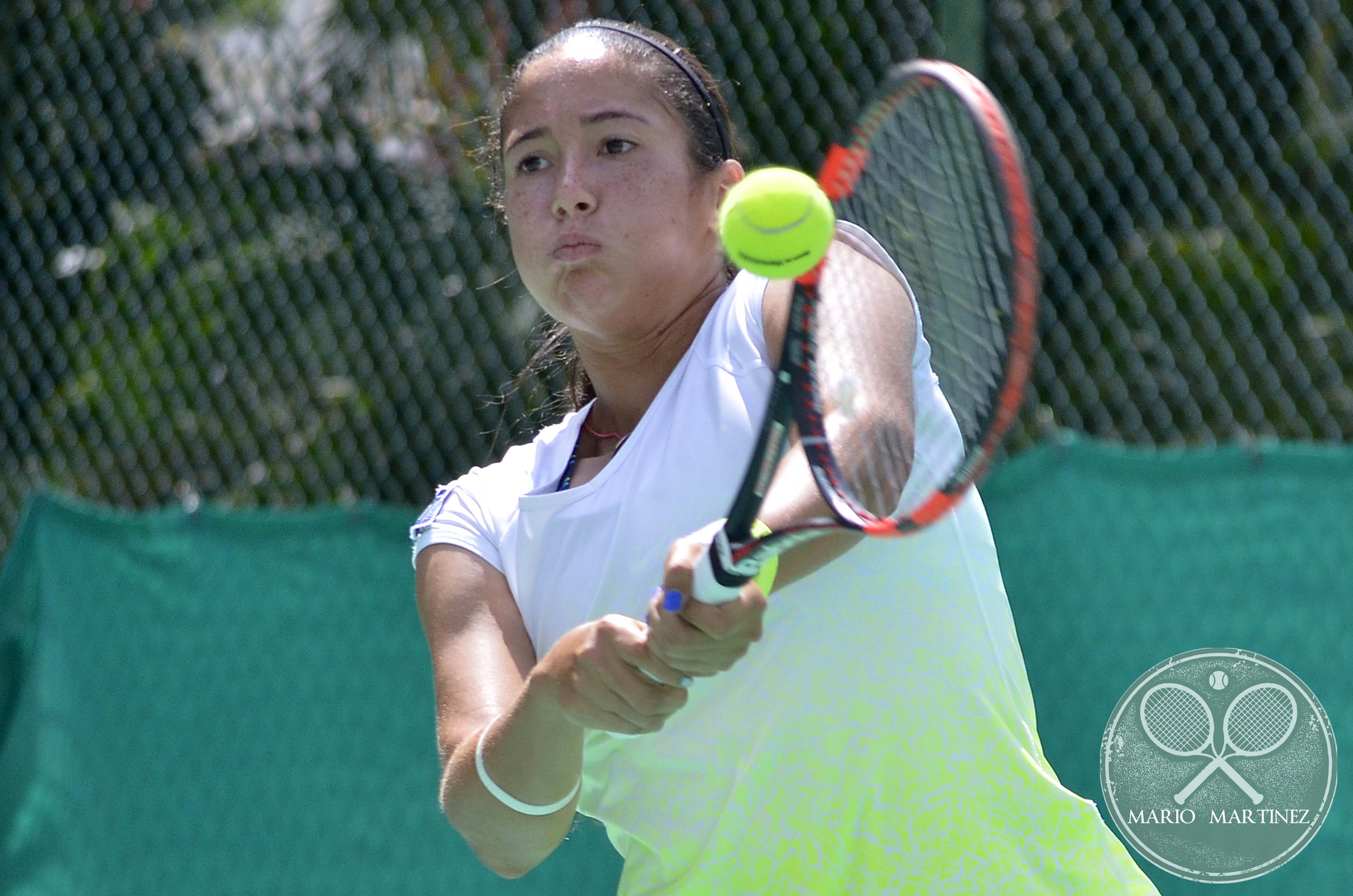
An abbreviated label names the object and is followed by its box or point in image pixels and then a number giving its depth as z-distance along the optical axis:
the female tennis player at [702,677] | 6.98
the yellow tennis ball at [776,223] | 6.85
